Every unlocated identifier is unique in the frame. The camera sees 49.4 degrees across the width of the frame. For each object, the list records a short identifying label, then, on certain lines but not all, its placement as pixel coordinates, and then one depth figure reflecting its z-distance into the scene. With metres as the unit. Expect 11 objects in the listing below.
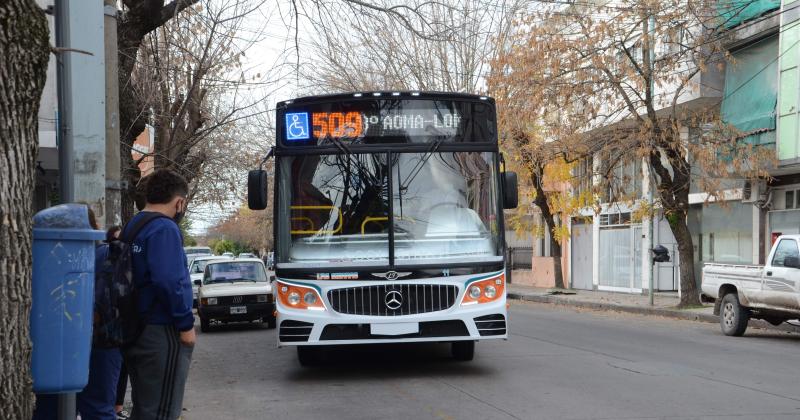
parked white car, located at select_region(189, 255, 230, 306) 29.09
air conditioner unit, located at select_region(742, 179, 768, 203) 24.18
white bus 10.10
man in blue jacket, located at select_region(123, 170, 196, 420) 5.24
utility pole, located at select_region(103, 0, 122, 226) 7.88
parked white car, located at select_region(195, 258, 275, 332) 18.81
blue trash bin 4.28
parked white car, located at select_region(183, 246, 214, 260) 60.59
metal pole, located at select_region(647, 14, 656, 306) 20.76
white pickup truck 14.98
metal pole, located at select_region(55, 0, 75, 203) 5.58
